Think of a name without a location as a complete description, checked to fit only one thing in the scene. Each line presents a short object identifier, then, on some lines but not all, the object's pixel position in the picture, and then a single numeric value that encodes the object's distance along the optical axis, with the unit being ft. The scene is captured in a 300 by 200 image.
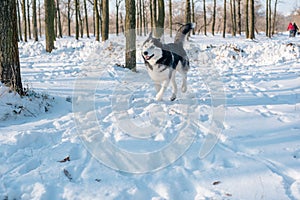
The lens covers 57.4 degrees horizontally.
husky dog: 16.12
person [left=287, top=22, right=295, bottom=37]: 86.58
